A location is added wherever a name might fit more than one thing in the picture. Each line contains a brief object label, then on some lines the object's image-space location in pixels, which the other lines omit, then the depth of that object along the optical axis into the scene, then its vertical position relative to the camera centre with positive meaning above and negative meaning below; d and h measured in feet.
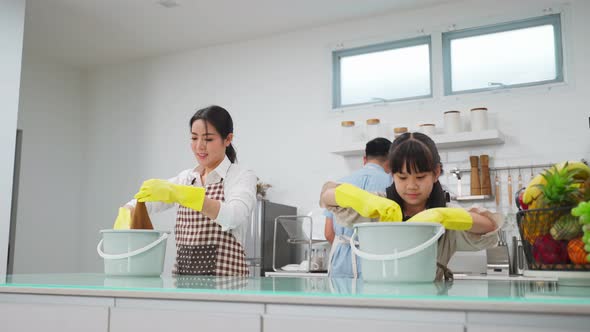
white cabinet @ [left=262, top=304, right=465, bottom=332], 2.46 -0.39
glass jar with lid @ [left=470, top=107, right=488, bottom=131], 12.78 +2.47
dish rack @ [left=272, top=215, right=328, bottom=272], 13.04 -0.04
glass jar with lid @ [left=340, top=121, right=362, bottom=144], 14.25 +2.42
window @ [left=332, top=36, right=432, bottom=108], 14.39 +4.03
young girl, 4.33 +0.25
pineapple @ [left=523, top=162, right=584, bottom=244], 3.24 +0.19
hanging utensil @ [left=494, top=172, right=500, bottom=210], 12.89 +0.94
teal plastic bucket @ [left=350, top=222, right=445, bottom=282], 3.55 -0.11
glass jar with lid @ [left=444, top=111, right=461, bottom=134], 13.03 +2.44
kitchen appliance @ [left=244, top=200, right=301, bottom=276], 13.66 -0.19
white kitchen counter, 2.36 -0.35
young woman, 6.36 +0.22
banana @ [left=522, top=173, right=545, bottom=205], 3.44 +0.25
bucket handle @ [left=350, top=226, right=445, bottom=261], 3.51 -0.13
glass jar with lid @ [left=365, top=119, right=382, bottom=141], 14.02 +2.45
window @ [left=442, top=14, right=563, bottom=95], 12.96 +4.06
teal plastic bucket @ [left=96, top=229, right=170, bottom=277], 4.84 -0.19
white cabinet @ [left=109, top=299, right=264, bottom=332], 2.91 -0.45
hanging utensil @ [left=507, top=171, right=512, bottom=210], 12.74 +0.93
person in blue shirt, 7.60 +0.68
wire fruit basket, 3.22 -0.06
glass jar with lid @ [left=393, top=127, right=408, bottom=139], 13.52 +2.36
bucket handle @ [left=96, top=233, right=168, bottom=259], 4.81 -0.19
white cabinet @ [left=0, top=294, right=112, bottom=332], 3.38 -0.51
